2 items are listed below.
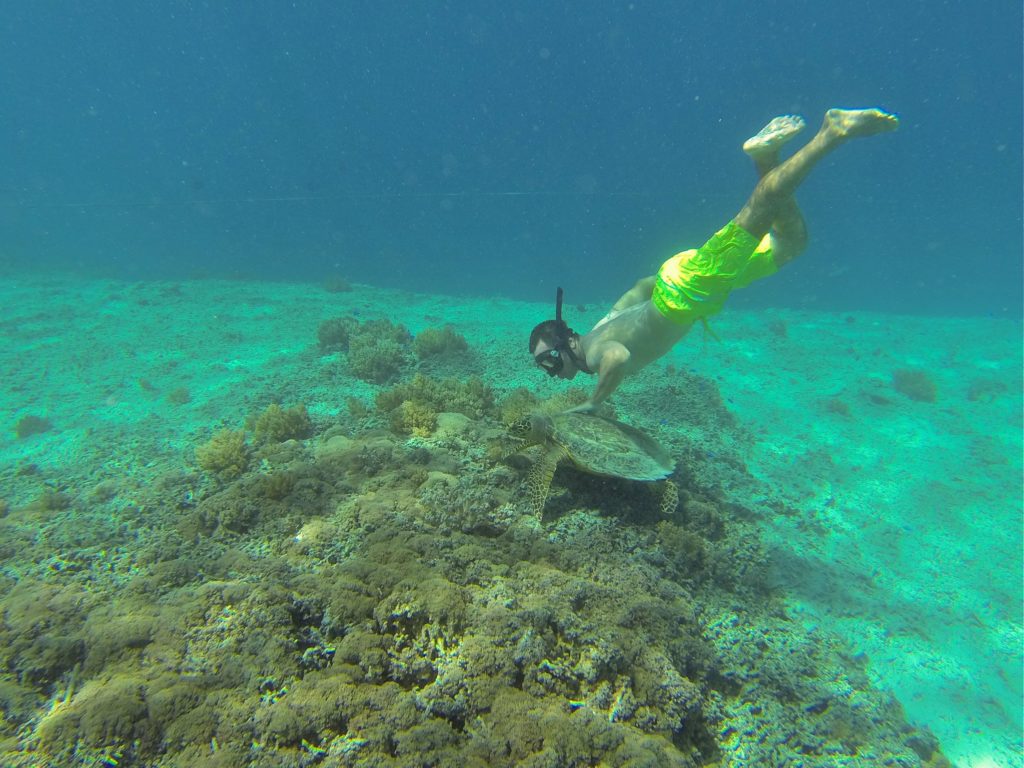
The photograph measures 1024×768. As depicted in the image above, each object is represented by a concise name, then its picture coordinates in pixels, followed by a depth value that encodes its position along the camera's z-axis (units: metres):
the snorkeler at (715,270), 4.50
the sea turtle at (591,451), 4.04
